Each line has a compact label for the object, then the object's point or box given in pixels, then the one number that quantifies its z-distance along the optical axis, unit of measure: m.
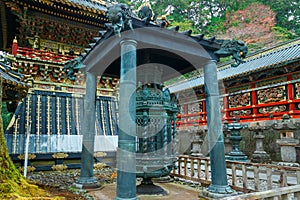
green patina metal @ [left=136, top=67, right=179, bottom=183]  5.15
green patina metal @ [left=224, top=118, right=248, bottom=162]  10.61
